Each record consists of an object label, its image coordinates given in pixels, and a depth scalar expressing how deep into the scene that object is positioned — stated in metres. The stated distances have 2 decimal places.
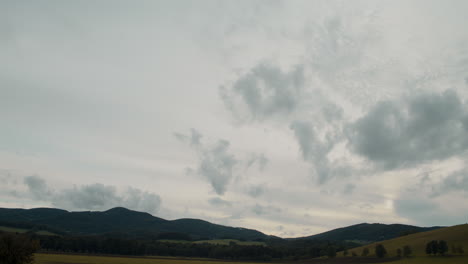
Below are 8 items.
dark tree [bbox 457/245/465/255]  158.41
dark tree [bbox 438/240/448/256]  159.62
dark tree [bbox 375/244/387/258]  176.00
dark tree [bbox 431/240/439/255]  161.66
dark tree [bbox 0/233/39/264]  62.59
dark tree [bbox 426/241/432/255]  163.88
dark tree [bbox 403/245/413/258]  168.19
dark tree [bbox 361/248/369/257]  188.38
